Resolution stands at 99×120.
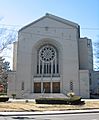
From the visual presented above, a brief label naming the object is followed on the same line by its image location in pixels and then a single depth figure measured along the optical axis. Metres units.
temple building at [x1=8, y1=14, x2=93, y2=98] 32.87
